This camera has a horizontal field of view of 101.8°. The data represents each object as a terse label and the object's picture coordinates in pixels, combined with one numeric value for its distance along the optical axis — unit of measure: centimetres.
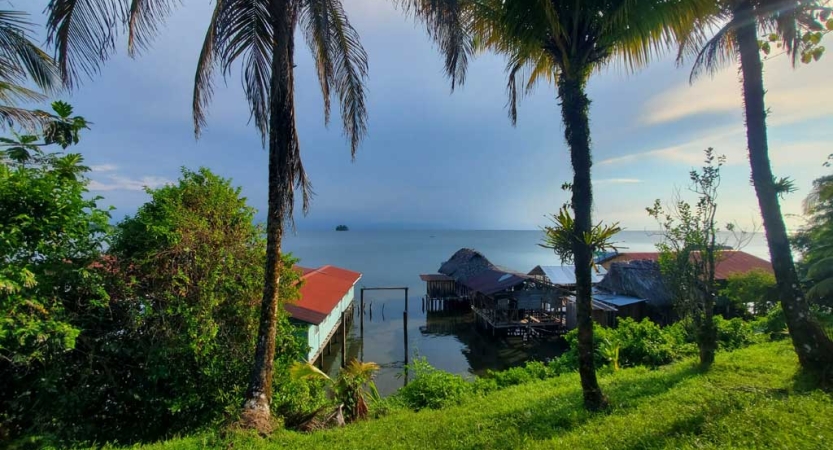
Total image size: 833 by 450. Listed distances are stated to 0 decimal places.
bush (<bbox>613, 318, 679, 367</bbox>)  848
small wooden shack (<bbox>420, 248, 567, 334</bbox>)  1959
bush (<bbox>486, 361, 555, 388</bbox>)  827
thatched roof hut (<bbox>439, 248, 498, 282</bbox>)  2731
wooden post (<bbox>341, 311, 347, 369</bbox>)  1577
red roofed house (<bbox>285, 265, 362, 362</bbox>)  1299
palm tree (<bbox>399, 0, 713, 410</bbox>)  425
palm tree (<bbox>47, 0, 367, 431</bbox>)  463
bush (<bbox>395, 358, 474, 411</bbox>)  684
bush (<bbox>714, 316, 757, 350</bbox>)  912
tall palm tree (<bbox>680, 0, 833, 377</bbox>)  519
